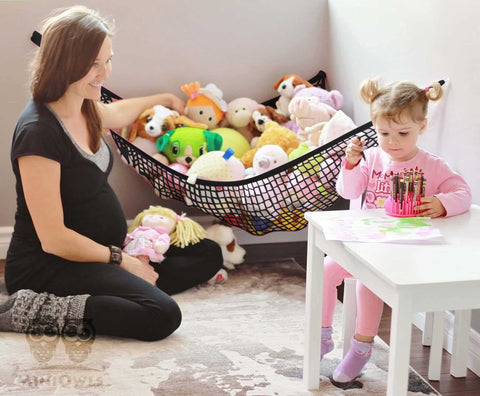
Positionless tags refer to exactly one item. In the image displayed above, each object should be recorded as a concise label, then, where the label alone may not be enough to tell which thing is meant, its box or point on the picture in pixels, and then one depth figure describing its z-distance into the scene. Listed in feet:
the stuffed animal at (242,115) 8.73
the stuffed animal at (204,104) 8.61
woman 5.97
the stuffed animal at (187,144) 8.22
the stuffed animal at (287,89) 8.77
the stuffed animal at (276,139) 8.02
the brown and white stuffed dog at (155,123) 8.16
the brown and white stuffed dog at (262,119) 8.61
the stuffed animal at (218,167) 7.80
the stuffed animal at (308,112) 8.00
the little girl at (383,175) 5.19
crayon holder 4.93
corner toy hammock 7.13
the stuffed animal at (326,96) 8.37
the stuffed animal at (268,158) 7.71
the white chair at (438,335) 5.52
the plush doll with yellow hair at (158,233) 7.12
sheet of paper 4.35
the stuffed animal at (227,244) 8.13
